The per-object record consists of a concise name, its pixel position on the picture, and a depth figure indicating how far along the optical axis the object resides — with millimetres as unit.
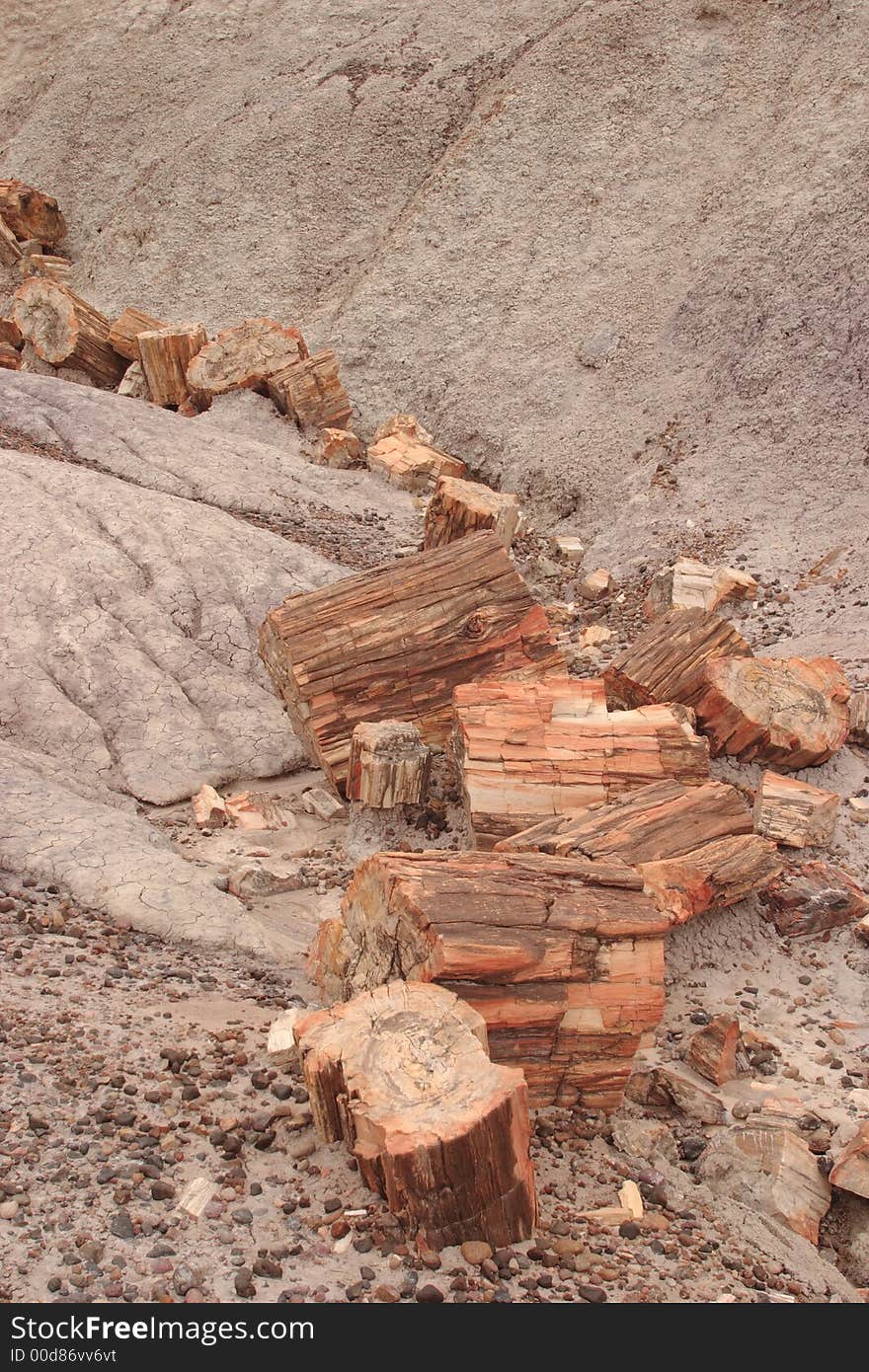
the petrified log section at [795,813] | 6148
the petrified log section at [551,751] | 6016
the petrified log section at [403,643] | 6902
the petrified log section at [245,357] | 13492
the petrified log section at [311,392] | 13375
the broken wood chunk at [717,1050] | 4812
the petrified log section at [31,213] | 18422
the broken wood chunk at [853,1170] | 4094
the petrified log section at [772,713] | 6652
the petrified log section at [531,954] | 4219
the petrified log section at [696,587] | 9086
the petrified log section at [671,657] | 6852
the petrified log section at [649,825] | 5578
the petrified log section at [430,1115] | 3363
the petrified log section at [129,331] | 14062
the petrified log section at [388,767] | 6480
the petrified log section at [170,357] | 13648
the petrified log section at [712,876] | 5387
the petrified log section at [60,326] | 13930
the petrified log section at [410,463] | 12766
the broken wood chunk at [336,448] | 13117
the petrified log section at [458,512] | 9828
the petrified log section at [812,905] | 5770
